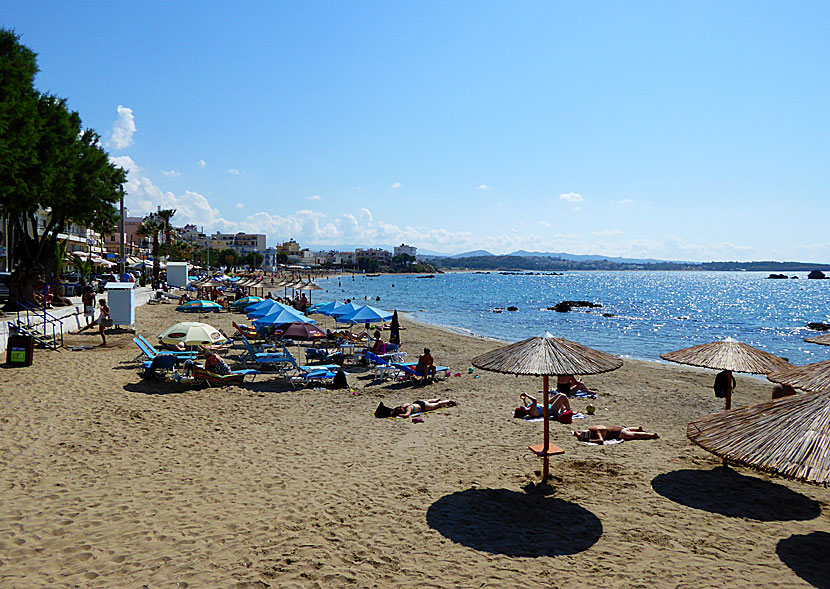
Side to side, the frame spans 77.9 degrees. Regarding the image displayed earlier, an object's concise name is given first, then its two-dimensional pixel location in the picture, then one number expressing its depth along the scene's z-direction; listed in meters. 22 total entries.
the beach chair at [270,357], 14.88
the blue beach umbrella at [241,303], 32.42
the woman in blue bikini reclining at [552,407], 11.38
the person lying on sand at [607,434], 9.95
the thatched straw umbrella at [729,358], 8.55
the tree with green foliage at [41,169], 17.77
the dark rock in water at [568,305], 56.31
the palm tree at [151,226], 64.88
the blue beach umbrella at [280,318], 15.53
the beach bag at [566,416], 11.16
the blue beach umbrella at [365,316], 17.95
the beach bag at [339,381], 14.20
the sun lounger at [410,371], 15.02
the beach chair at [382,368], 15.61
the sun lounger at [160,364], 13.48
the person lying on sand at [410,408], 11.35
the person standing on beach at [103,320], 18.25
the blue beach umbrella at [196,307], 31.57
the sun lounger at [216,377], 13.32
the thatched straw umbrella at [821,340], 9.48
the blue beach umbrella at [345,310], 18.97
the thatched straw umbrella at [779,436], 4.84
